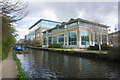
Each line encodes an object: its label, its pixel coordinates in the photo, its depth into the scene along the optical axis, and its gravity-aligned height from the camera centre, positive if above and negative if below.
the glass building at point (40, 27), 50.90 +9.79
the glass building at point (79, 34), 26.66 +2.88
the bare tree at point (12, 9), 3.21 +1.44
